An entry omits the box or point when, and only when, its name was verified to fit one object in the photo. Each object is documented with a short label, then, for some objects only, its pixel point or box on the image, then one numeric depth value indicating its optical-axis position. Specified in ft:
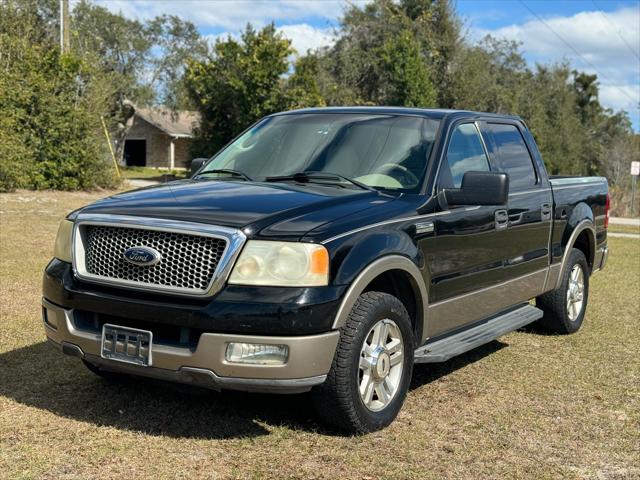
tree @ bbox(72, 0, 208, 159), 162.61
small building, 165.48
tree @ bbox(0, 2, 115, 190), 62.18
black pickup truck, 12.66
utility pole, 76.74
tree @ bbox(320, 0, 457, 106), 118.62
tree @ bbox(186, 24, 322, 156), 97.14
